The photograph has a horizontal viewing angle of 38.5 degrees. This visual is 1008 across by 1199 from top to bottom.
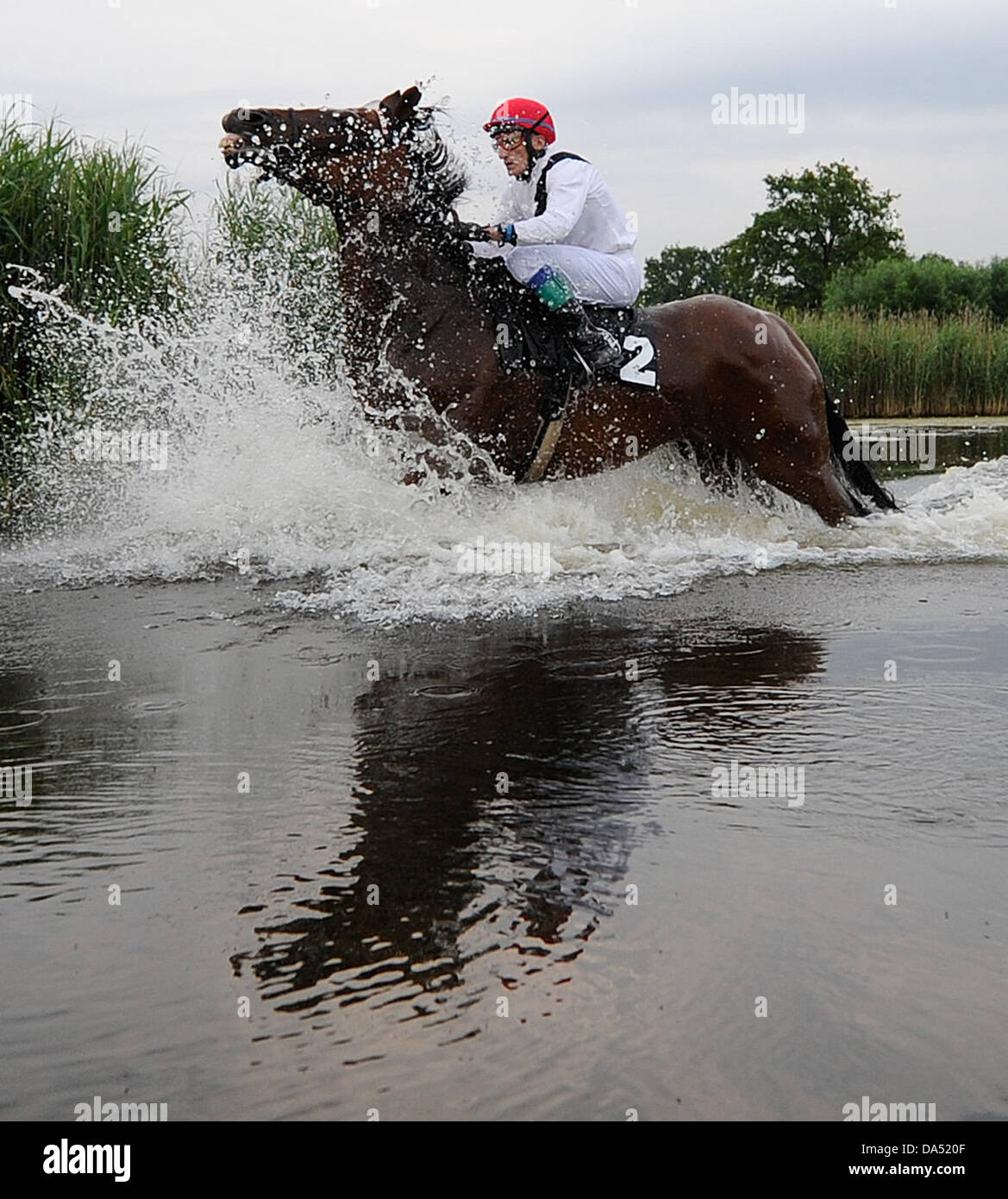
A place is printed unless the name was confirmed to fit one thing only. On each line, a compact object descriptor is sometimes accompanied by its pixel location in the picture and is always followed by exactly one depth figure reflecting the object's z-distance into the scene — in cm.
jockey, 755
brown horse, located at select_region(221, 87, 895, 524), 735
